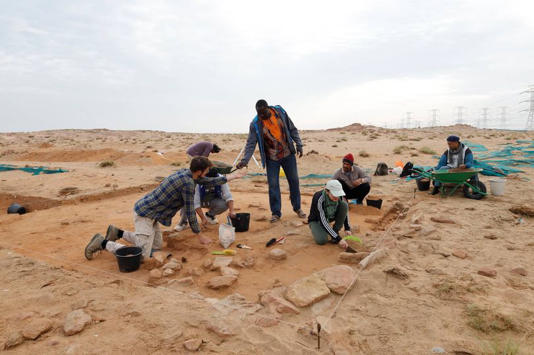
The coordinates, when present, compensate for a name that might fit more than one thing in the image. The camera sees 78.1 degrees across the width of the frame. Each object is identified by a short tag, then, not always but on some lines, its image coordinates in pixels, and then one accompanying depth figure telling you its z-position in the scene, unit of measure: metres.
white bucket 6.17
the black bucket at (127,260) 3.65
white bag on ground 4.32
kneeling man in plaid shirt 3.84
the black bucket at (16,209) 6.93
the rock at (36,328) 2.47
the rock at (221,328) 2.48
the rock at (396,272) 3.15
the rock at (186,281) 3.30
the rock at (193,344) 2.33
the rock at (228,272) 3.45
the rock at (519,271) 3.14
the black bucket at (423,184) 7.21
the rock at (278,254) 3.88
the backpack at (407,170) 8.56
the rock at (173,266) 3.63
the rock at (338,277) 3.01
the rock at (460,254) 3.58
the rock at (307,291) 2.85
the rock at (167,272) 3.52
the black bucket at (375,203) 5.91
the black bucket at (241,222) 4.92
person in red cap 5.57
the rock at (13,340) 2.38
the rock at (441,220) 4.79
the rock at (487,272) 3.11
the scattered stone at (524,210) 4.95
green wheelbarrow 6.05
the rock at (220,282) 3.21
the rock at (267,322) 2.59
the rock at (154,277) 3.41
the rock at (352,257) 3.71
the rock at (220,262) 3.66
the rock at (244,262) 3.73
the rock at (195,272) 3.53
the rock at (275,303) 2.76
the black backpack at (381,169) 9.51
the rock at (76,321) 2.52
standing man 5.02
